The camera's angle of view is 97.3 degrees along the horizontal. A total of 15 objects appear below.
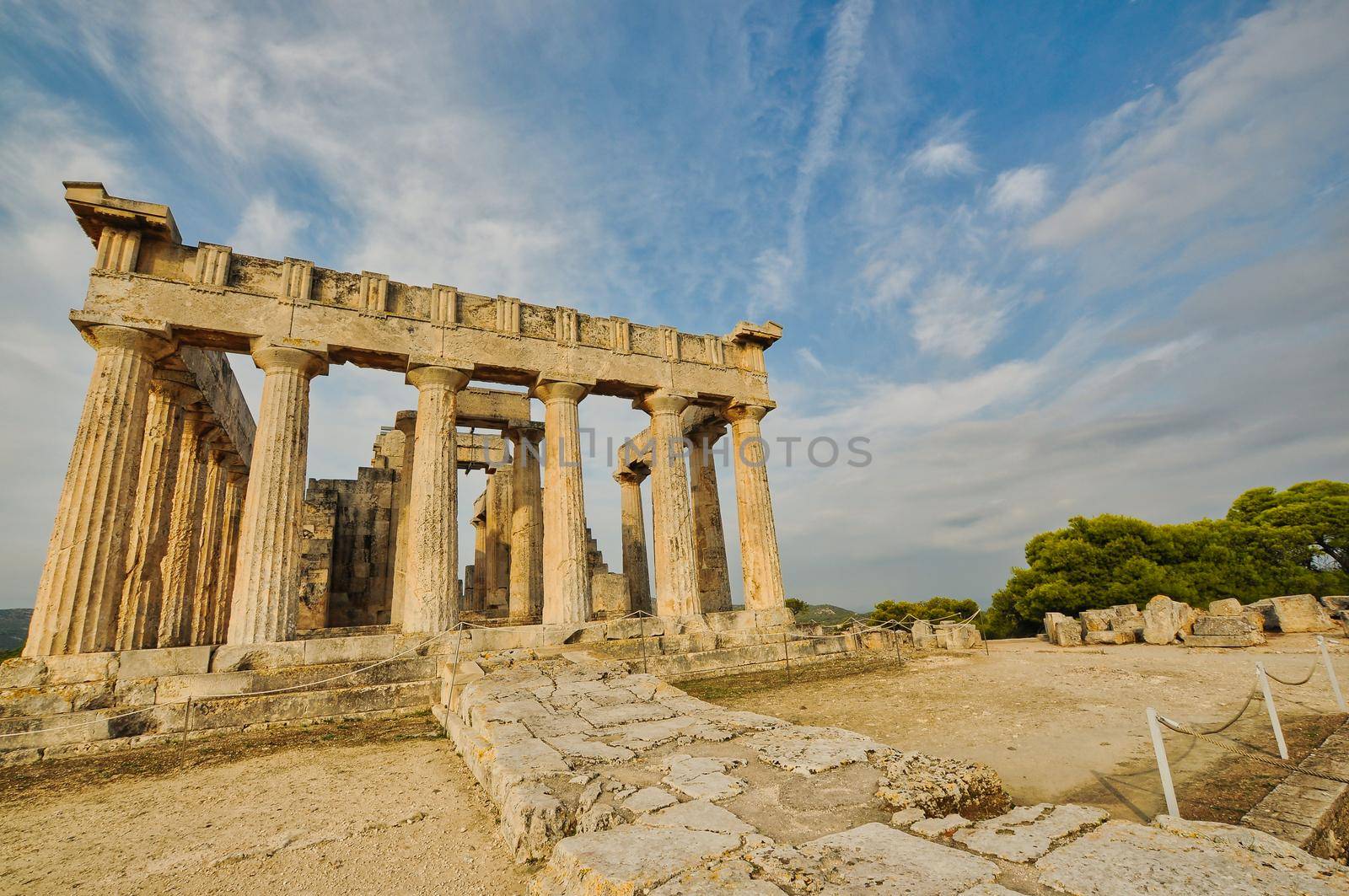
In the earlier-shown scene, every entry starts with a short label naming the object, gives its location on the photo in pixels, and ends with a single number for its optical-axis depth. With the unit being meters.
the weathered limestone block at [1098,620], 15.34
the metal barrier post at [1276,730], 4.99
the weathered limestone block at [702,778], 3.56
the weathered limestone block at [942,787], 3.30
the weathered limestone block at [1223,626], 12.89
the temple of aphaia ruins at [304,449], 9.73
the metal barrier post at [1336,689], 6.56
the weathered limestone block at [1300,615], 14.39
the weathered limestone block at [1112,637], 14.52
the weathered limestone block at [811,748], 3.96
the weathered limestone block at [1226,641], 12.57
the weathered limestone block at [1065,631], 15.02
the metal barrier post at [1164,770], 3.50
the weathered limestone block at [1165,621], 13.77
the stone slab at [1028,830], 2.63
